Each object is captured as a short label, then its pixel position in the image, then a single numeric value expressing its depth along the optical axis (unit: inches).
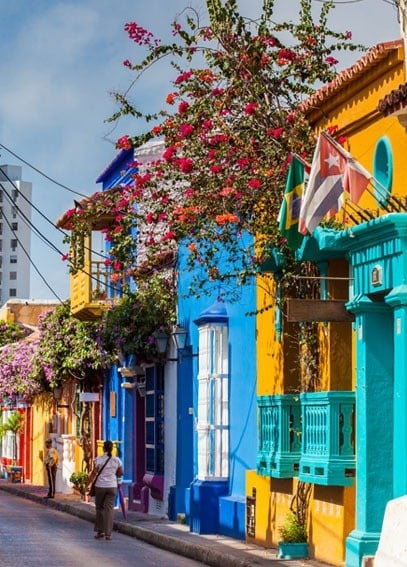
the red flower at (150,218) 799.1
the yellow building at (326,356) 647.8
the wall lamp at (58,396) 1654.8
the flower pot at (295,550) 716.7
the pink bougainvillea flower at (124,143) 796.0
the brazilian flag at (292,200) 660.1
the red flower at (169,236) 787.4
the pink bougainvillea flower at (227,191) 742.5
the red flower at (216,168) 753.6
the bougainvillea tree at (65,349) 1349.7
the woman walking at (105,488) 941.2
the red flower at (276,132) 742.5
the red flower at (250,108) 753.0
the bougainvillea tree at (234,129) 751.1
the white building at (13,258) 6441.9
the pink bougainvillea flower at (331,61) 786.8
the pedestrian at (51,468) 1492.4
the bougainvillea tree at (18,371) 1691.7
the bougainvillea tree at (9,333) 2239.2
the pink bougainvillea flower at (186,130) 758.5
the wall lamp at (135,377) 1238.5
